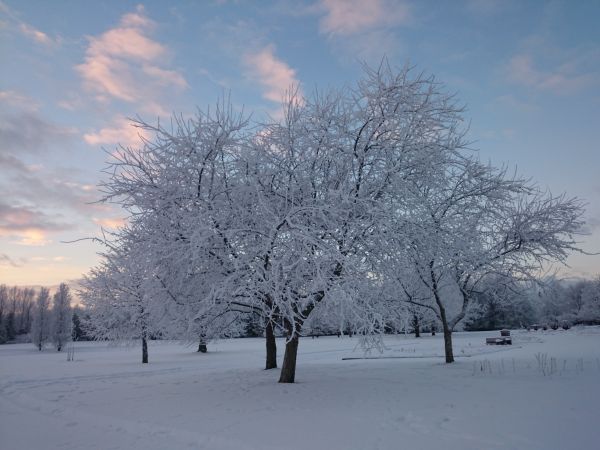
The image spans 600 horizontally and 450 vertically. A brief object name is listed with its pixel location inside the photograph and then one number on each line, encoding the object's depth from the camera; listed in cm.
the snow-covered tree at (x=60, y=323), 4584
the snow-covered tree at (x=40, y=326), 4825
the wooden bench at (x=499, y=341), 3222
